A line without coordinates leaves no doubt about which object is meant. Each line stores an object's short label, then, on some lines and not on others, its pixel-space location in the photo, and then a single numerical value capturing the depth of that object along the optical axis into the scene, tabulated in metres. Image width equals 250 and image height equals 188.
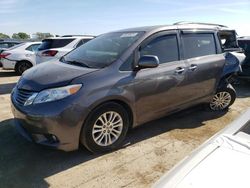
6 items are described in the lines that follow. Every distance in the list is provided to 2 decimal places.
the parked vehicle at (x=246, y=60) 5.73
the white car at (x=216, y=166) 1.19
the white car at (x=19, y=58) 7.66
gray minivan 2.42
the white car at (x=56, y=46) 6.52
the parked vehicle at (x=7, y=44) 9.83
